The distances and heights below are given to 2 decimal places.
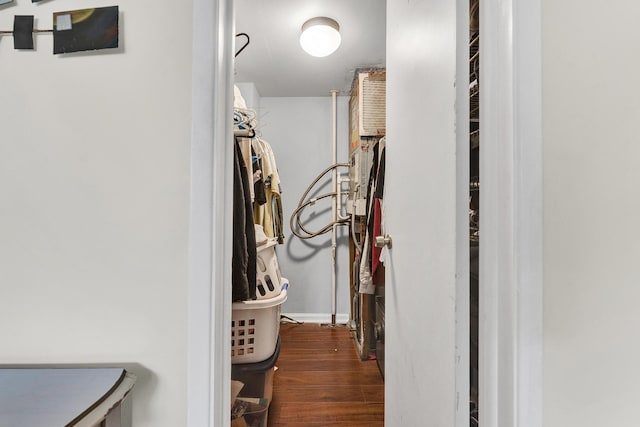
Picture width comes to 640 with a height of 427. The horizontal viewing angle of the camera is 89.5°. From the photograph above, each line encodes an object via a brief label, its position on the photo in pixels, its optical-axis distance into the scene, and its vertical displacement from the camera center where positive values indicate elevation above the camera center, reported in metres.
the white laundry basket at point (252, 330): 1.36 -0.47
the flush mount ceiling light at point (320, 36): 1.99 +1.15
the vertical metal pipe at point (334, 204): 3.11 +0.15
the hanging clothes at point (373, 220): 1.83 +0.00
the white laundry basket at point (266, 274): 1.44 -0.25
